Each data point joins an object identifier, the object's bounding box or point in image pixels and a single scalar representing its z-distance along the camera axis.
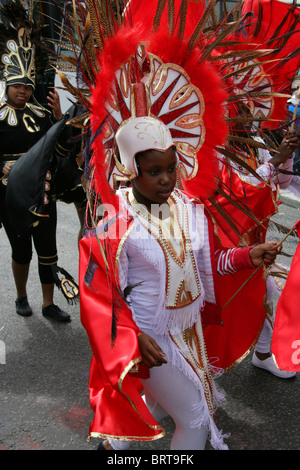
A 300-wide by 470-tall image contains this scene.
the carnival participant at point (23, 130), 3.76
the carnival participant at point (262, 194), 3.03
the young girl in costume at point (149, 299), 1.98
